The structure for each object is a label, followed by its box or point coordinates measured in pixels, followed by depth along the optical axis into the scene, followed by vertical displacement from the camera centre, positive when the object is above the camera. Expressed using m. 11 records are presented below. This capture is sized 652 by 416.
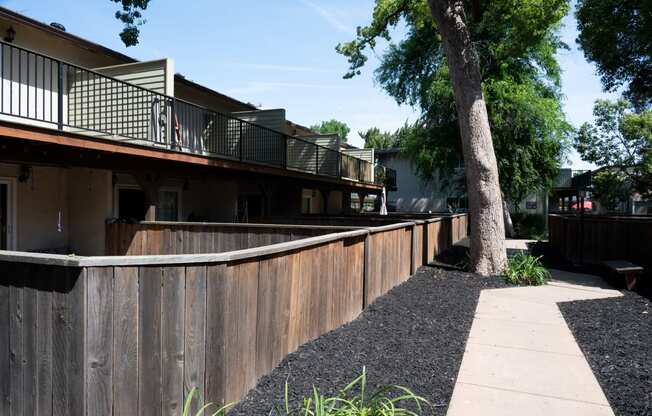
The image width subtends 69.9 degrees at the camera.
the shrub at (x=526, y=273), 9.20 -1.30
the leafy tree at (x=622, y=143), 28.69 +4.36
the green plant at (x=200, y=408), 2.71 -1.25
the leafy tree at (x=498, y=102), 19.53 +4.54
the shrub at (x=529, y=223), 27.62 -0.90
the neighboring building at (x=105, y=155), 8.37 +0.94
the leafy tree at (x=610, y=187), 31.69 +1.54
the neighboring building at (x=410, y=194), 32.22 +0.99
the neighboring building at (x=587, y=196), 12.62 +0.69
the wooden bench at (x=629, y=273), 8.46 -1.16
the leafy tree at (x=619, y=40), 11.34 +4.41
